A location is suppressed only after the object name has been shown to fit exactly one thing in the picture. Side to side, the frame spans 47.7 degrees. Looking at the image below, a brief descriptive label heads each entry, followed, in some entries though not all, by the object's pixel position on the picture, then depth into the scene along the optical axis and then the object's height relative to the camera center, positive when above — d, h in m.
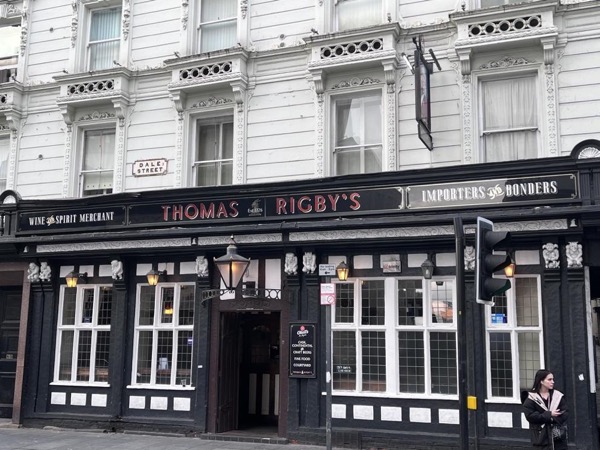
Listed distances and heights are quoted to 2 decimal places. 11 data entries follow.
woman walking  8.46 -0.93
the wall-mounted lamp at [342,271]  13.21 +1.25
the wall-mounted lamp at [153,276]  14.85 +1.24
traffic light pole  7.23 -0.06
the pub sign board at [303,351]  13.38 -0.31
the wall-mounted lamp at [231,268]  12.01 +1.17
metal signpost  10.68 +0.14
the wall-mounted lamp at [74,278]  15.68 +1.25
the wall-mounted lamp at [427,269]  12.52 +1.24
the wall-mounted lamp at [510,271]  12.12 +1.18
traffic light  7.50 +0.81
